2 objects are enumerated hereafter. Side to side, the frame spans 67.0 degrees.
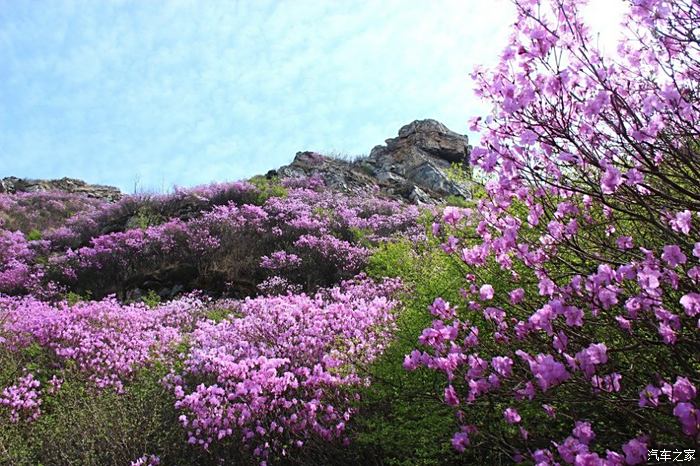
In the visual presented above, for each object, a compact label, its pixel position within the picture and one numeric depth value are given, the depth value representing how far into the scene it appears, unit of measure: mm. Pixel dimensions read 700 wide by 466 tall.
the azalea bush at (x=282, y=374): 3906
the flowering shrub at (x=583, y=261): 1942
